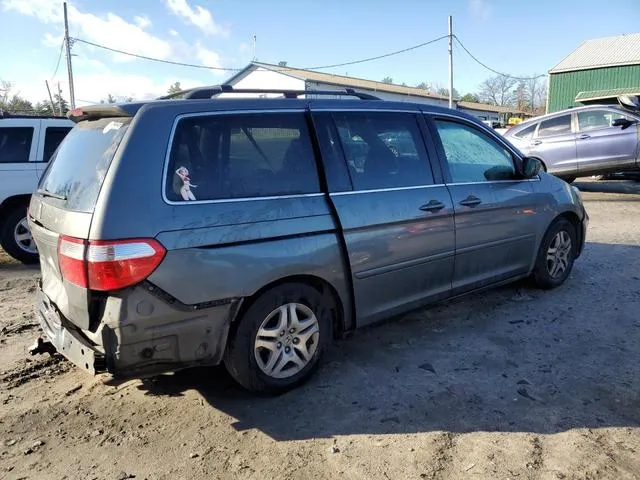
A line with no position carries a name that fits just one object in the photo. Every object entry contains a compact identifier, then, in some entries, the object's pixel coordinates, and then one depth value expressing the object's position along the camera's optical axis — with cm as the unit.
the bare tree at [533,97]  7625
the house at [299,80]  3534
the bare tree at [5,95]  4411
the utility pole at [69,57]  3136
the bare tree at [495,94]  8119
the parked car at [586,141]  1137
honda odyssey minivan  274
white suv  704
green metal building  3525
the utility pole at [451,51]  3195
